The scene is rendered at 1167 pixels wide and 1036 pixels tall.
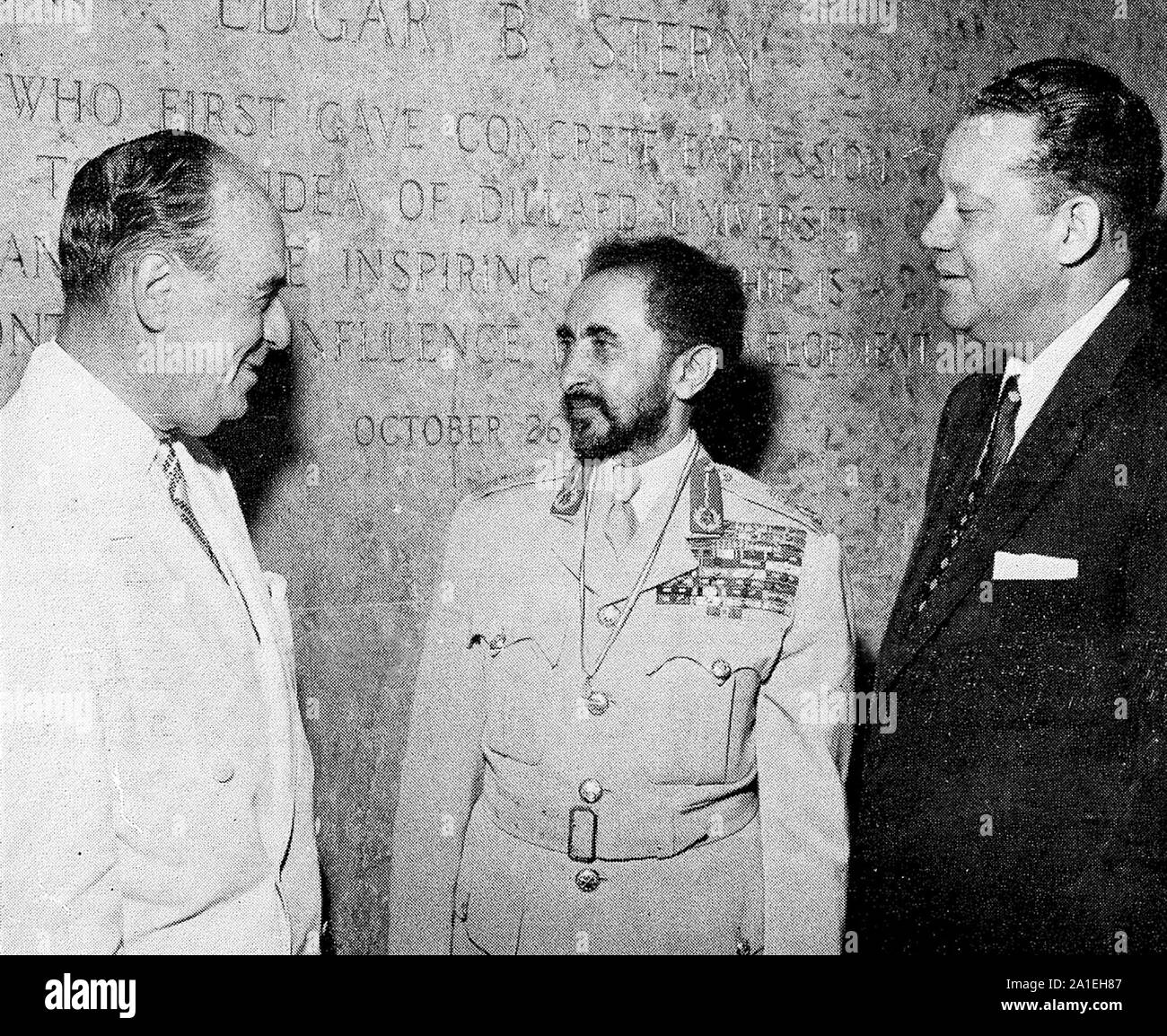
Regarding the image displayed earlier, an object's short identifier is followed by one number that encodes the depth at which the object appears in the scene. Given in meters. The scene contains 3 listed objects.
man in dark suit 1.62
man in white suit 1.48
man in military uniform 1.67
